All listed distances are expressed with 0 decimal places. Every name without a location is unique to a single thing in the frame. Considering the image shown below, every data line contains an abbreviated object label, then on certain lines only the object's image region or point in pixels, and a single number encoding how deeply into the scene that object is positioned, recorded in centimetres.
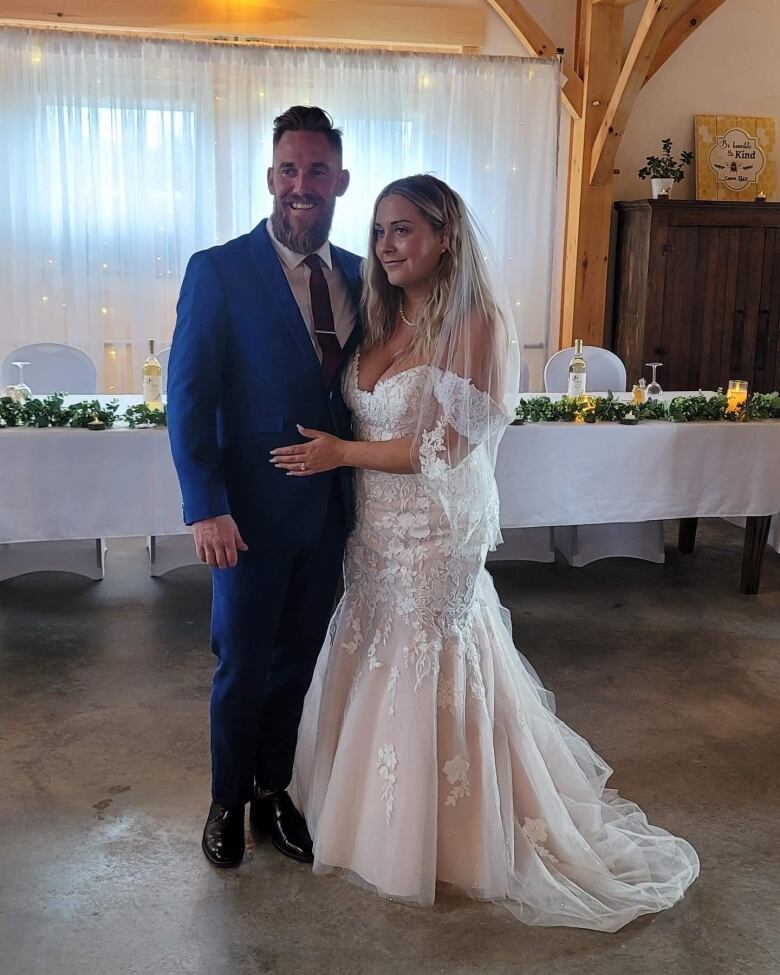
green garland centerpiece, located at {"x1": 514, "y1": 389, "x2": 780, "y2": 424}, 398
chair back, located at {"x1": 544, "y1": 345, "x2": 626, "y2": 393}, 538
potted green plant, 654
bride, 207
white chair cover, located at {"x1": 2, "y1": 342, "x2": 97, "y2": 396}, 495
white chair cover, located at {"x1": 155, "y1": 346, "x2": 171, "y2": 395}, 528
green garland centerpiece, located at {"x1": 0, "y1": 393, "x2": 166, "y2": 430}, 355
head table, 346
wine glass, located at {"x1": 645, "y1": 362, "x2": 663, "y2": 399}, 452
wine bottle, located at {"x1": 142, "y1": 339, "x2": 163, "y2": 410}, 387
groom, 202
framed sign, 694
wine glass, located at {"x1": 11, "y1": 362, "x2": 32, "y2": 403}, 380
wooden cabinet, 648
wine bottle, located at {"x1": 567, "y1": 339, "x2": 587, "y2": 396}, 448
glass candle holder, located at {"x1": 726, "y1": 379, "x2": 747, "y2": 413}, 416
